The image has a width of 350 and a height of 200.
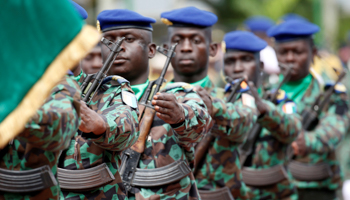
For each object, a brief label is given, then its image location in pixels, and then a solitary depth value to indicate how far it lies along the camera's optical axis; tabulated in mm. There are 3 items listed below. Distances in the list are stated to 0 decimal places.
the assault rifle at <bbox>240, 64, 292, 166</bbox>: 14250
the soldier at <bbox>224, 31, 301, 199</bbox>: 14141
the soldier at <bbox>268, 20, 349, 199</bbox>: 16234
